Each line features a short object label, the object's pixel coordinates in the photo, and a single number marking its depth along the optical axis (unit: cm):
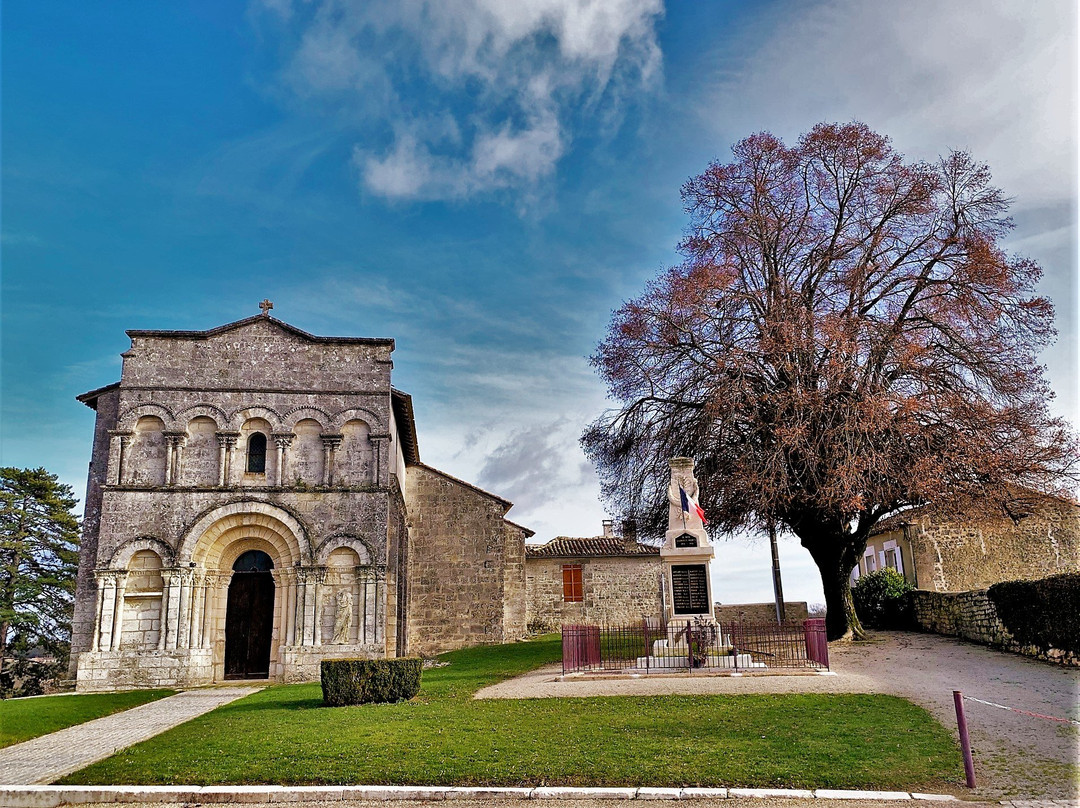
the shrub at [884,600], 2431
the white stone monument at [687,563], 1741
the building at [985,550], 2658
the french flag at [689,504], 1792
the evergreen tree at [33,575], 2709
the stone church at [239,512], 2025
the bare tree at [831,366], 1827
